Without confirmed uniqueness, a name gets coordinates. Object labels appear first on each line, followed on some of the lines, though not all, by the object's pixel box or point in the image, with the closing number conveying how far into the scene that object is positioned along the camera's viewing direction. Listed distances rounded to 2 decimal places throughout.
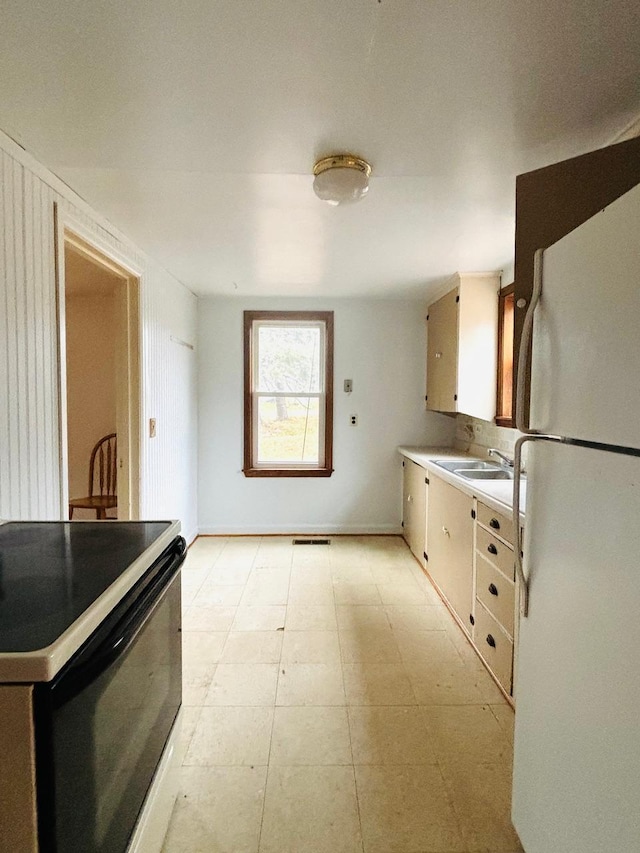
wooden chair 3.69
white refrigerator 0.83
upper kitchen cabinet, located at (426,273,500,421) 3.16
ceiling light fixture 1.52
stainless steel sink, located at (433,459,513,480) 2.93
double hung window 4.09
